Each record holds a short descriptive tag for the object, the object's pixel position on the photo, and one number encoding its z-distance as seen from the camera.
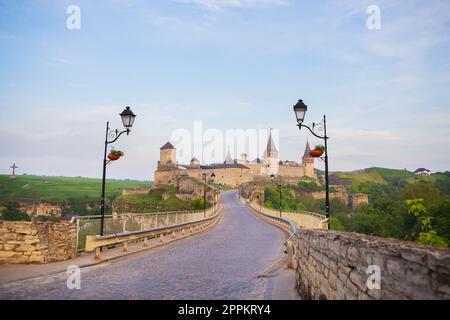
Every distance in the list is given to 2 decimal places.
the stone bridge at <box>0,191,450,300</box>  2.93
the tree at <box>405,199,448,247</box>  8.34
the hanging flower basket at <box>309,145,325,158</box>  14.43
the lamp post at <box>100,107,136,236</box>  14.47
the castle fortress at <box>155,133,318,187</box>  139.00
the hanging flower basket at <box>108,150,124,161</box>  14.61
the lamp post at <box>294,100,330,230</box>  13.95
